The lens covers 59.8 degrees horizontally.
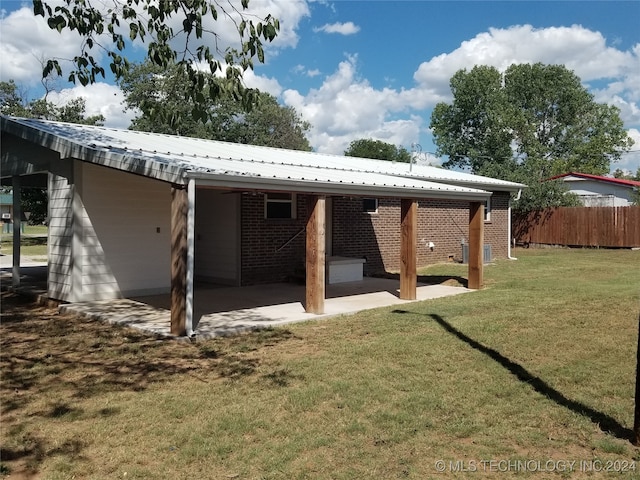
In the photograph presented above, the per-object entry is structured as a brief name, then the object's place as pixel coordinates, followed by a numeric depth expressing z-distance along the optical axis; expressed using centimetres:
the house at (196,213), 821
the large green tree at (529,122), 4512
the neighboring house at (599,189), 3275
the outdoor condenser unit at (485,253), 1880
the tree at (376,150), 7175
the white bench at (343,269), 1377
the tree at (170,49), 502
